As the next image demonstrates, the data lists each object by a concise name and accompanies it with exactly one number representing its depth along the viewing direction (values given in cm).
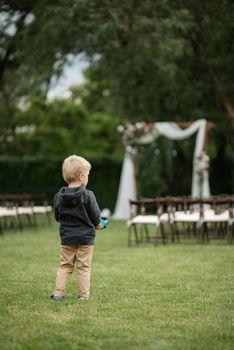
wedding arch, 1827
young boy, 664
